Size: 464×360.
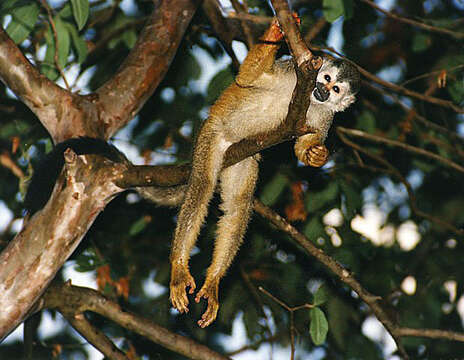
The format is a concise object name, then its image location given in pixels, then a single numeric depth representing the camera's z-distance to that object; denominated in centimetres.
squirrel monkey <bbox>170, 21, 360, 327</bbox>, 641
